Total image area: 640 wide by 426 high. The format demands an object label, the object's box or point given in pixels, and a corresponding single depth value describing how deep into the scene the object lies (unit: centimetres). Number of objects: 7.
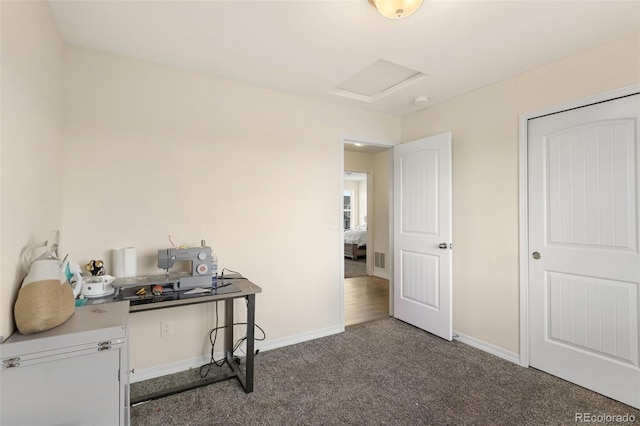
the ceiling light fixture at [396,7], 155
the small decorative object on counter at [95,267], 202
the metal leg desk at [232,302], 190
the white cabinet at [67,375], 119
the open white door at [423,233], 302
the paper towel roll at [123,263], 215
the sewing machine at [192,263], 212
